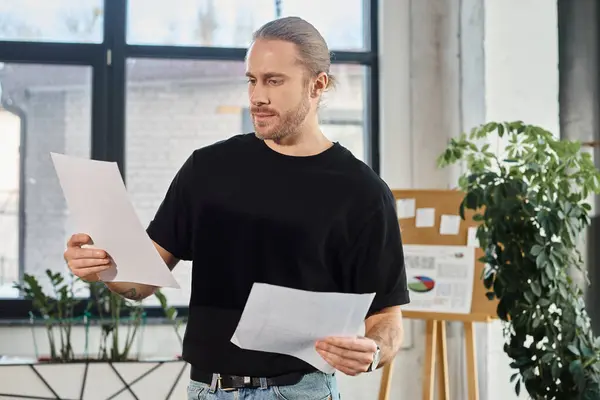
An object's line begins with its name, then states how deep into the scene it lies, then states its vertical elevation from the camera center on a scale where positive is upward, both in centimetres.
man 328 +5
